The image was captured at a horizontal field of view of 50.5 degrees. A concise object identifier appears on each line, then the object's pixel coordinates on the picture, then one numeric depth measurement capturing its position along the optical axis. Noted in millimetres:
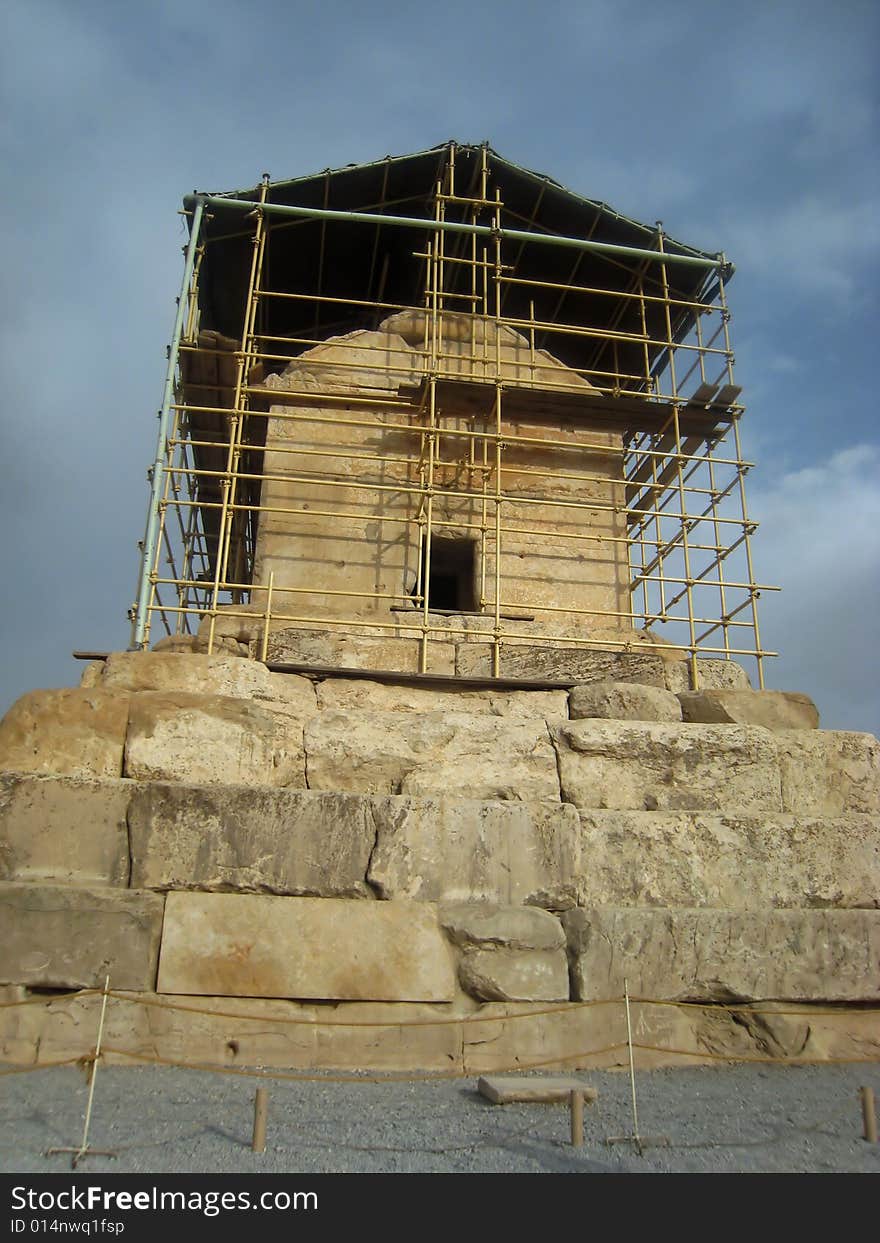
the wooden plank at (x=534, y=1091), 5059
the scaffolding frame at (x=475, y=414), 8758
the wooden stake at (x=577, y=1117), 4477
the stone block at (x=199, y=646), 7871
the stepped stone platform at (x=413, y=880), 5859
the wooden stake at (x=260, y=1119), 4227
